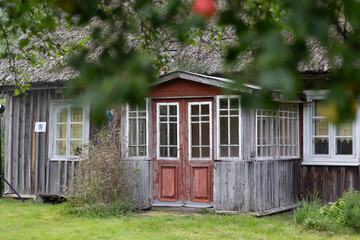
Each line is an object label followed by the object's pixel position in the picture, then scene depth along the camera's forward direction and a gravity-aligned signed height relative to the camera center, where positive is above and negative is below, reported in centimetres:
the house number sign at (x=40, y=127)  1103 +41
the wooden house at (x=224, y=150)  859 -5
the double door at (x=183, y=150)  902 -6
